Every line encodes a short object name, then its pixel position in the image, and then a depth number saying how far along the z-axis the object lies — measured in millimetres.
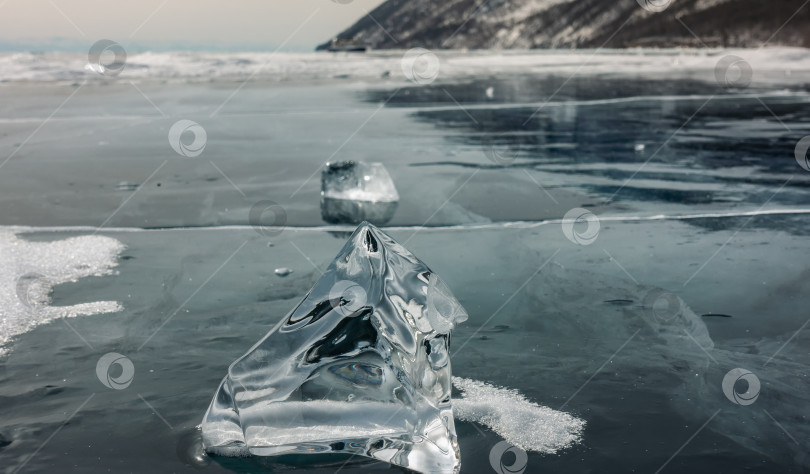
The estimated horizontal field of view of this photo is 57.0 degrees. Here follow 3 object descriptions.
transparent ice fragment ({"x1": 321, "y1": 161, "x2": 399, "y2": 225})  4363
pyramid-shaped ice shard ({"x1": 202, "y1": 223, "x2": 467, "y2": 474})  1769
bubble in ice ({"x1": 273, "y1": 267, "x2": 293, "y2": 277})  3059
